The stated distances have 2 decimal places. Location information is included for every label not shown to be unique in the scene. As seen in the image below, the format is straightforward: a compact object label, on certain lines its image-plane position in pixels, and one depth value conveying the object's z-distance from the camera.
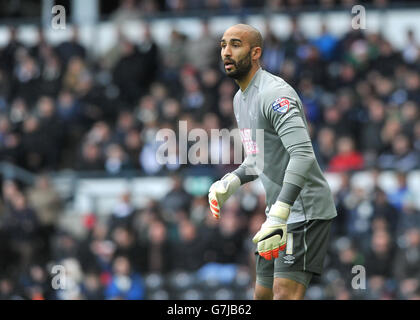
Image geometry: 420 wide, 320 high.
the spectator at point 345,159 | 13.41
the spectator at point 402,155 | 13.12
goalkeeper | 5.78
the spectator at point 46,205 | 14.80
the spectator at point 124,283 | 12.34
